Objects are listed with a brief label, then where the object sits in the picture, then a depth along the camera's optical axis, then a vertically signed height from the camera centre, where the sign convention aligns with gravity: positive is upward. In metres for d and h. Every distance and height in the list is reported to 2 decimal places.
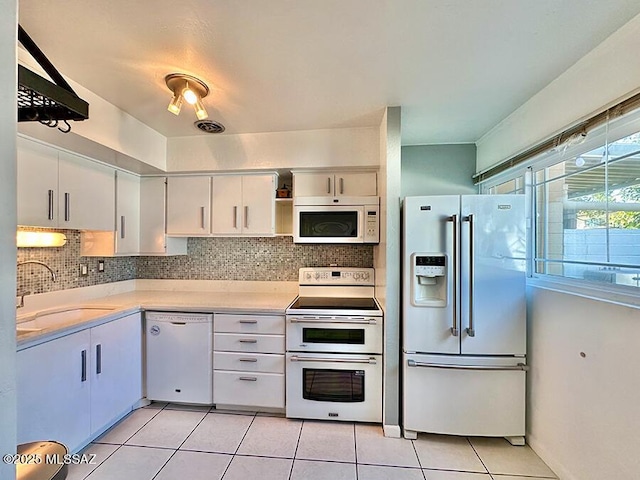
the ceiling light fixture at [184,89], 1.74 +0.95
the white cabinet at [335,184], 2.65 +0.54
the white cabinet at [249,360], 2.33 -0.96
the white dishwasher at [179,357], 2.39 -0.96
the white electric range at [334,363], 2.23 -0.94
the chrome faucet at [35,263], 2.02 -0.25
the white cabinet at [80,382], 1.59 -0.91
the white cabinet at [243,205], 2.73 +0.36
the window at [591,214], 1.42 +0.17
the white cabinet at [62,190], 1.82 +0.37
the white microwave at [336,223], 2.55 +0.17
